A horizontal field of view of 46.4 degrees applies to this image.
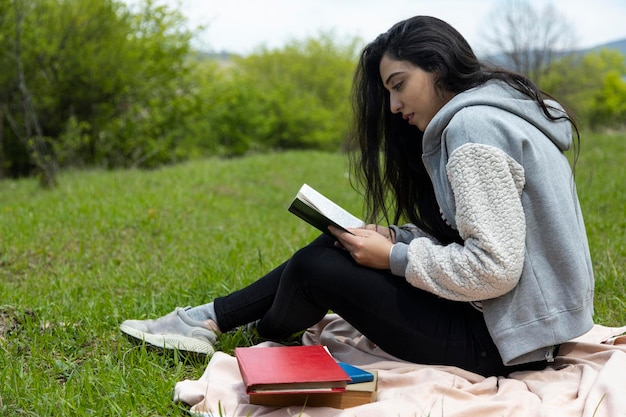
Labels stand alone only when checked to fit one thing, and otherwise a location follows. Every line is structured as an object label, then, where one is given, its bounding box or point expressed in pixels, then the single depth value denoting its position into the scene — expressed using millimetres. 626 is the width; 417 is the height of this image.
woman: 2354
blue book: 2410
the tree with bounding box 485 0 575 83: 39781
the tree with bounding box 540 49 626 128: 39000
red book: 2324
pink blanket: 2322
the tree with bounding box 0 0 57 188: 8484
